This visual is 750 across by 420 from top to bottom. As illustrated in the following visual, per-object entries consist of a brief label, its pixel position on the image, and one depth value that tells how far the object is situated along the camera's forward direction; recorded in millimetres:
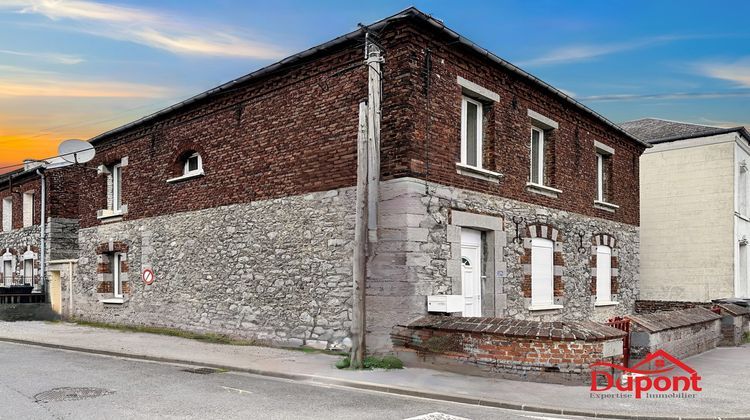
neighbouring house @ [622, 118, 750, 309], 21734
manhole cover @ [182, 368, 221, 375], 10695
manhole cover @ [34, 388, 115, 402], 8384
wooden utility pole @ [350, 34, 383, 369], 10695
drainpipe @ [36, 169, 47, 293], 23422
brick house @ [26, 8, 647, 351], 11727
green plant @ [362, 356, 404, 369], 10689
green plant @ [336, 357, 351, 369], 10673
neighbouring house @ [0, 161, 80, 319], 22172
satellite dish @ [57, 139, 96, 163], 19672
